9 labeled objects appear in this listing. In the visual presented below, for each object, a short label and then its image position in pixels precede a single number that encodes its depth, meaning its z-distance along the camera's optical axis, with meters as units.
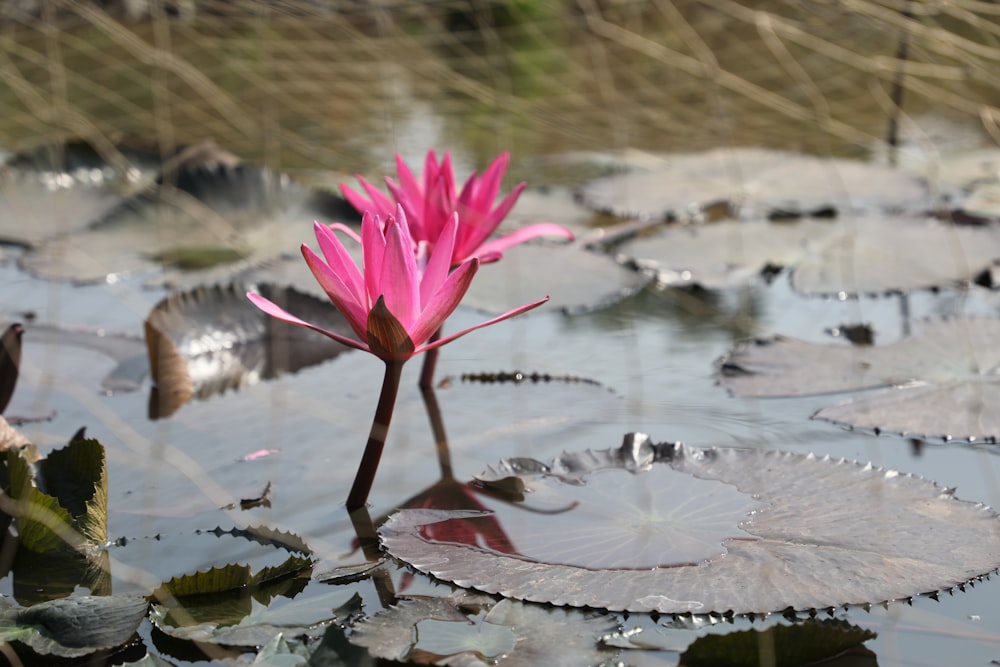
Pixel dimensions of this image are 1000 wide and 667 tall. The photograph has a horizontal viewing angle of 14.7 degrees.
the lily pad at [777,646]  1.81
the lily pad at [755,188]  2.72
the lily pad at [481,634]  1.81
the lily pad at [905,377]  2.06
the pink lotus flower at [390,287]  1.88
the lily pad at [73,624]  1.82
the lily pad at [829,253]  2.34
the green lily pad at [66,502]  1.90
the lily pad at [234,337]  2.18
